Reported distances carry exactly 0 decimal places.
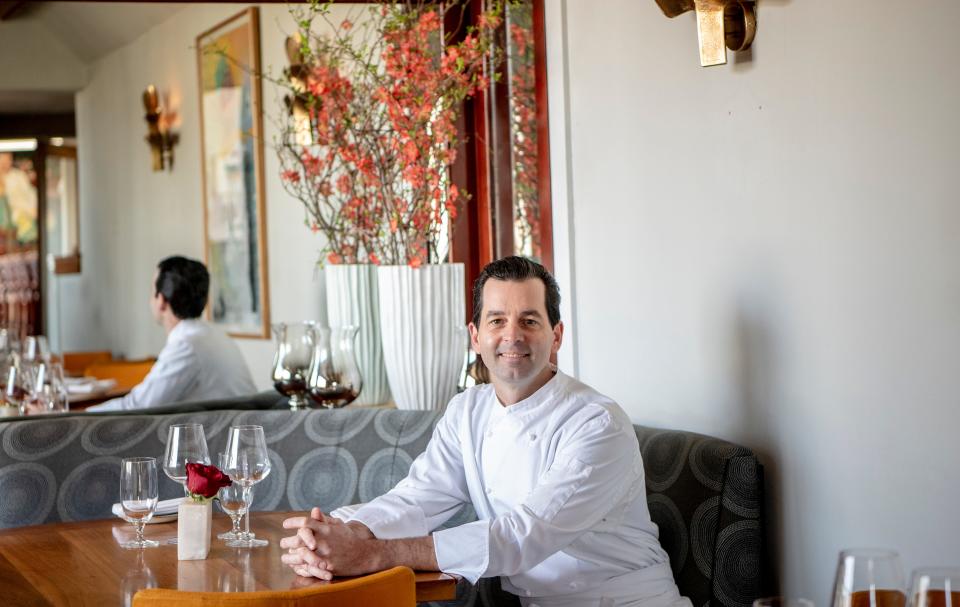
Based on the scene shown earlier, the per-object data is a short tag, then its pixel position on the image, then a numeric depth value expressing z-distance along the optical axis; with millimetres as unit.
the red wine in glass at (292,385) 3711
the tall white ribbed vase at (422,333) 3531
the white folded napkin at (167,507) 2625
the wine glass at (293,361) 3678
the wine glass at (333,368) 3588
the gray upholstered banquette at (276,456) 2895
